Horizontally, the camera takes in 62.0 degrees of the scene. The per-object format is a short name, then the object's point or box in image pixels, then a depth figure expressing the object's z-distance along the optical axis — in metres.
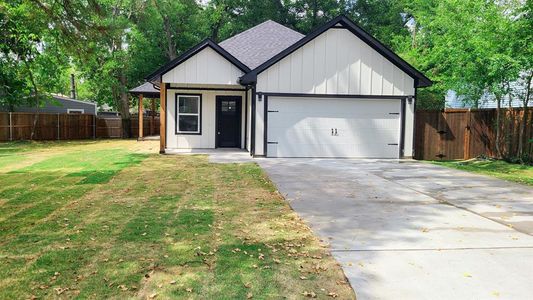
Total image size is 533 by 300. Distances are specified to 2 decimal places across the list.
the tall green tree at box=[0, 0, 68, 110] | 20.97
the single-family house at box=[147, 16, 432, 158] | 14.52
